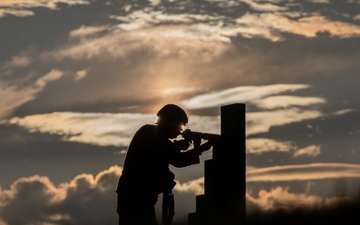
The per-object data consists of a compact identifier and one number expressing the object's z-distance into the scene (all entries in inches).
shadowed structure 792.9
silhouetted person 781.9
